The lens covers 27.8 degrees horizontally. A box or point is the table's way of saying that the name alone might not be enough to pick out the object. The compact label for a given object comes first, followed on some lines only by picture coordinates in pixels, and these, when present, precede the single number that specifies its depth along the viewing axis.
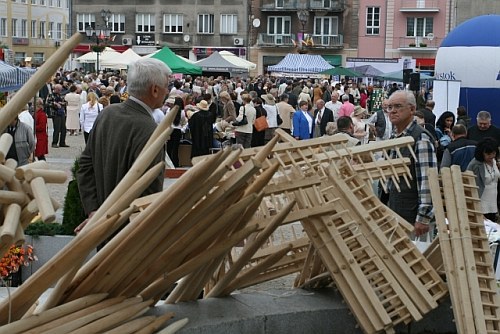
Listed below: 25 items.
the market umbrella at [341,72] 45.66
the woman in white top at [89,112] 22.98
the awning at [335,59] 78.69
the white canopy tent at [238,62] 43.67
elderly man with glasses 6.95
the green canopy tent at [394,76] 44.39
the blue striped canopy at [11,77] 16.89
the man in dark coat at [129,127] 5.60
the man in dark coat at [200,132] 20.58
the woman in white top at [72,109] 28.02
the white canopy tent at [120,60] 40.34
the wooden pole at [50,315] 3.77
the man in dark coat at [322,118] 22.31
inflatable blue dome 24.17
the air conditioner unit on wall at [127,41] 78.94
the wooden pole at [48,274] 3.80
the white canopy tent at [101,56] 42.28
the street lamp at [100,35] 44.67
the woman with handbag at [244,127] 21.67
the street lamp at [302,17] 60.72
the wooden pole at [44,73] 3.49
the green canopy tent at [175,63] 34.41
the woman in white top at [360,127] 16.92
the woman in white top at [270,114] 23.69
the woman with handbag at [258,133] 22.39
